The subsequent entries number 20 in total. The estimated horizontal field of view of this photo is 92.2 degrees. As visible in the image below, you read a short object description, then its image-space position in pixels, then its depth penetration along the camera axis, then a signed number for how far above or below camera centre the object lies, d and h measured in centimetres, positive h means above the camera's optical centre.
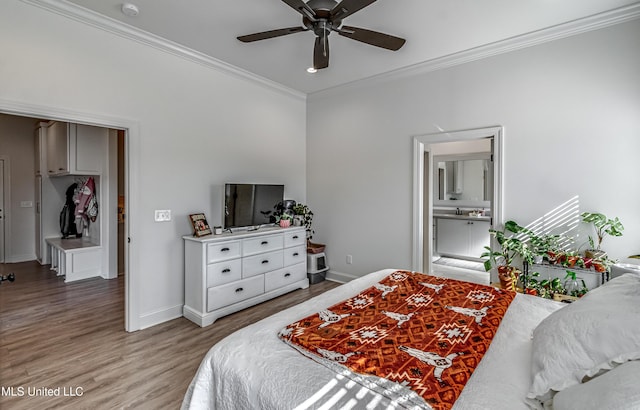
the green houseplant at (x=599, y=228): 270 -26
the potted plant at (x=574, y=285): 274 -79
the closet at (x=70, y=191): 463 +8
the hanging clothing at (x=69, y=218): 548 -40
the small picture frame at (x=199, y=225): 336 -32
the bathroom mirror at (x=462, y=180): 570 +34
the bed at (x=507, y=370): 99 -68
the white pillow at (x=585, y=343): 100 -51
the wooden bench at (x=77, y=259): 457 -98
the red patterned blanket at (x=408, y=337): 111 -66
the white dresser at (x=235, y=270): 321 -86
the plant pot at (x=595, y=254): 271 -49
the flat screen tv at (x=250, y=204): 366 -9
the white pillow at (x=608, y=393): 78 -52
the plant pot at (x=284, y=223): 418 -36
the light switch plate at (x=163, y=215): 320 -20
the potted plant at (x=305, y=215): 458 -28
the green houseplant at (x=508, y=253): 300 -57
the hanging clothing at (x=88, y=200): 503 -7
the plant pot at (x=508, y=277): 299 -77
